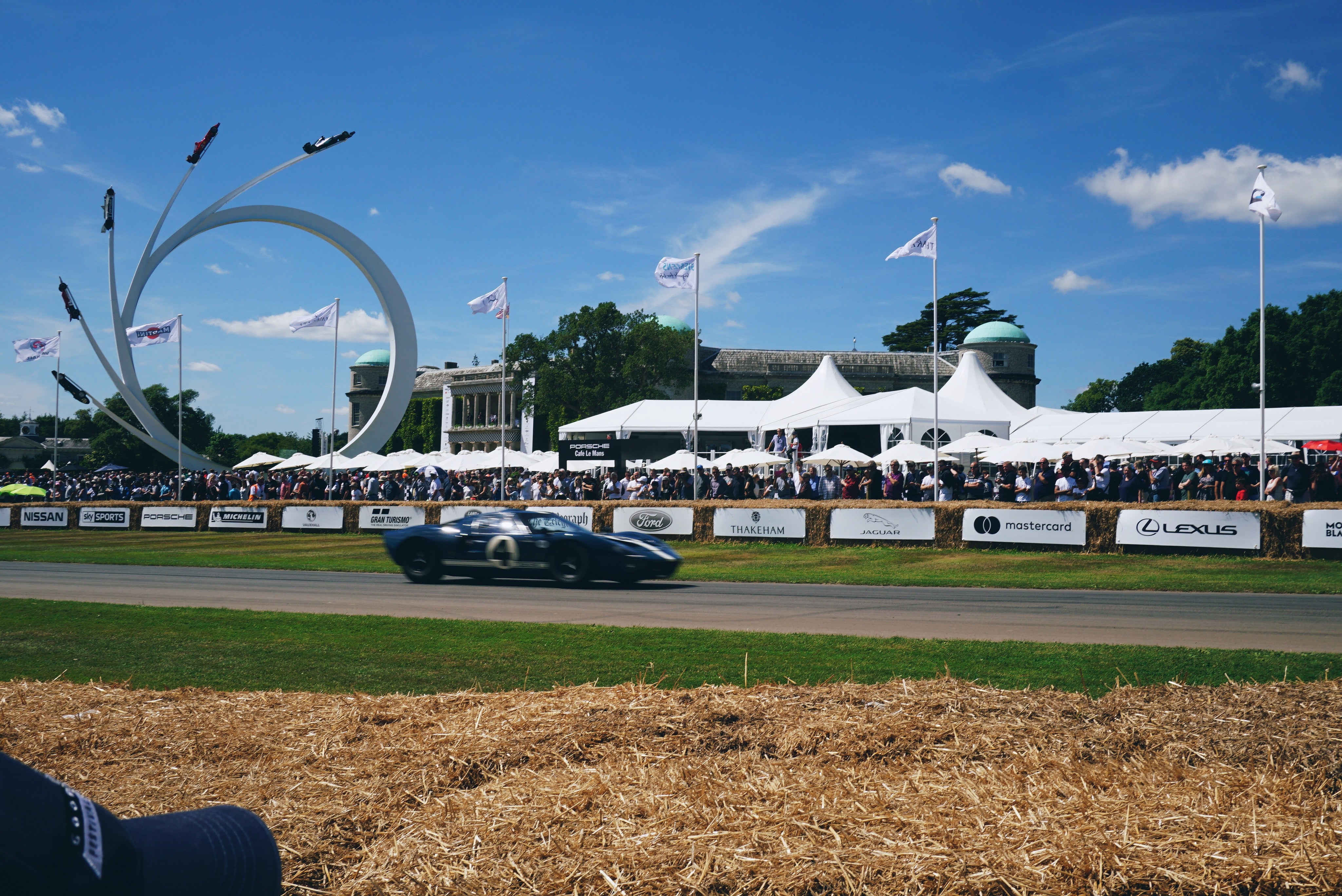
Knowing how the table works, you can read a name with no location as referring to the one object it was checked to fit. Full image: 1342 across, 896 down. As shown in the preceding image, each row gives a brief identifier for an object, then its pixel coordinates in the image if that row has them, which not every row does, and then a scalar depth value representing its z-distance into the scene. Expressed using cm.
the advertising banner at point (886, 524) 2366
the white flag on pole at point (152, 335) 4219
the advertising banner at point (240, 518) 3619
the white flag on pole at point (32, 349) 4466
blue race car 1659
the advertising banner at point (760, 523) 2547
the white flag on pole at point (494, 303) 3569
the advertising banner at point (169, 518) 3750
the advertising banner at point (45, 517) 3997
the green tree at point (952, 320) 10794
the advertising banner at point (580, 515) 2833
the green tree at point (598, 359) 8094
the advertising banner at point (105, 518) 3872
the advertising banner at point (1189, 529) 1983
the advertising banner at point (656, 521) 2727
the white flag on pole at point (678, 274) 3066
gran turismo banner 3202
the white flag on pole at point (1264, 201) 2345
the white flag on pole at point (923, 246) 2839
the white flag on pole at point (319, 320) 3916
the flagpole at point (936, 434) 2598
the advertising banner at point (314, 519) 3444
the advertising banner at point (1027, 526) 2194
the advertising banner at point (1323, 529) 1903
